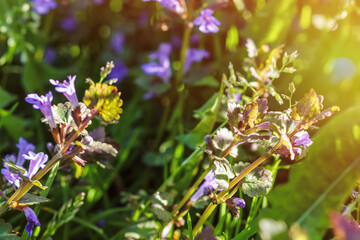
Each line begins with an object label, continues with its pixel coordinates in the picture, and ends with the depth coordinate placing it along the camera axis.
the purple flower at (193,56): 0.63
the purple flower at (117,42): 0.78
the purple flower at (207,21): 0.51
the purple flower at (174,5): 0.51
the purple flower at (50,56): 0.80
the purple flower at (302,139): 0.39
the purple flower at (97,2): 0.79
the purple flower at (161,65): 0.62
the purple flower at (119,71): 0.75
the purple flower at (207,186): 0.43
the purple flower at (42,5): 0.67
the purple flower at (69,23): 0.80
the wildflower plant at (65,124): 0.38
